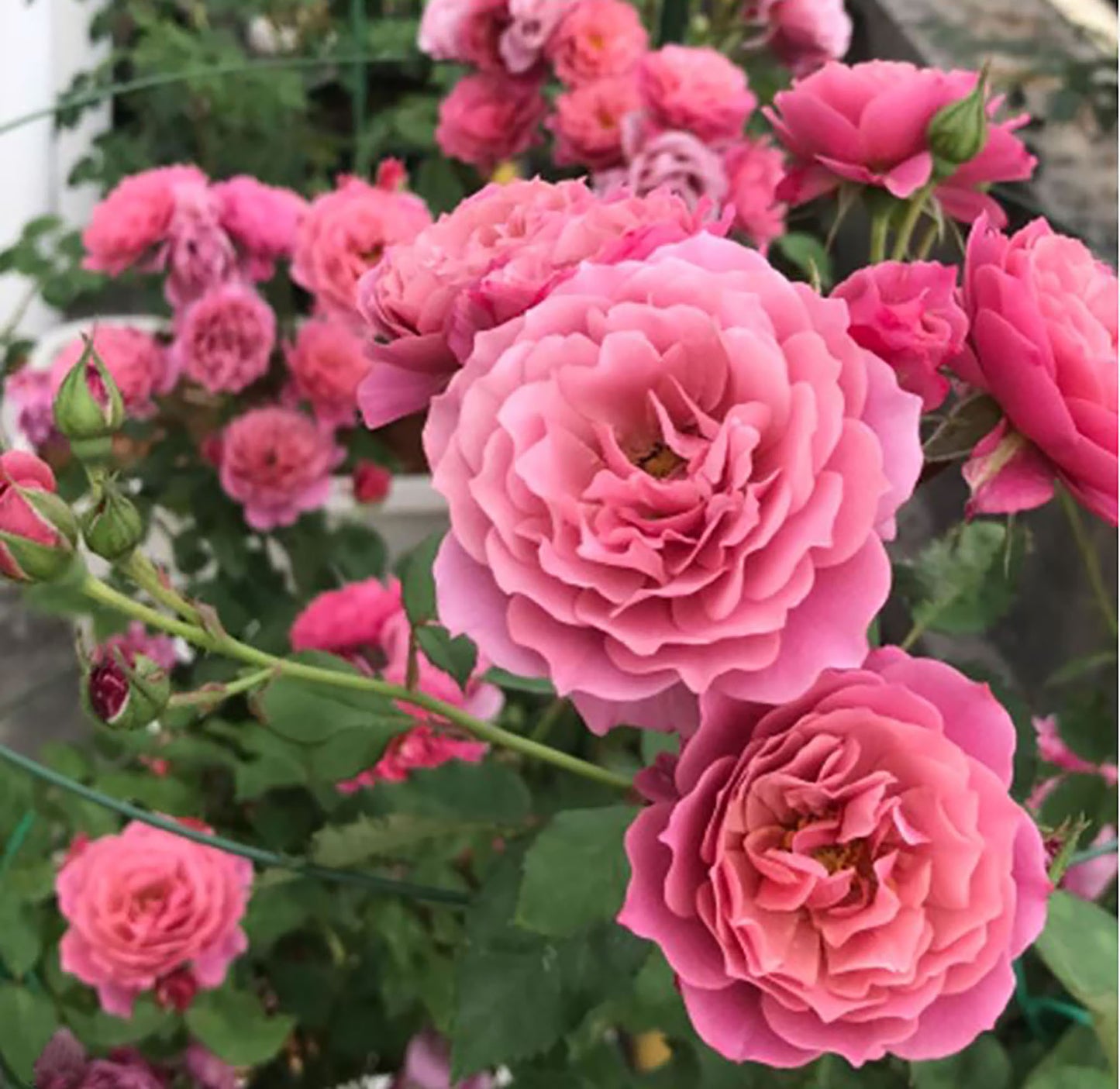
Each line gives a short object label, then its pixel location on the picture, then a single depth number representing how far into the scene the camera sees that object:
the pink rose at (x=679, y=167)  0.88
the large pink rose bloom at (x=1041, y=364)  0.32
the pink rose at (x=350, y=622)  0.68
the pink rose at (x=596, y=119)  0.93
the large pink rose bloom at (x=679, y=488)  0.28
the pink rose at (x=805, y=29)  0.93
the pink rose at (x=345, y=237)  0.84
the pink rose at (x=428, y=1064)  0.71
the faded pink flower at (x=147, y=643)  0.91
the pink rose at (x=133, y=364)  0.87
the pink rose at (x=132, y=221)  0.87
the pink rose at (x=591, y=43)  0.92
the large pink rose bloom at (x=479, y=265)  0.32
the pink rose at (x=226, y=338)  0.88
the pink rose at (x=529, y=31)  0.90
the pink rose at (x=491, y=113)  0.99
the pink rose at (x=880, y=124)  0.40
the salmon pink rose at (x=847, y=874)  0.30
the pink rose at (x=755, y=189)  0.90
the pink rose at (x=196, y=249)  0.87
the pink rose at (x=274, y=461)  0.92
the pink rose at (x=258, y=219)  0.88
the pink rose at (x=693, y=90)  0.88
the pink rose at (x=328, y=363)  0.92
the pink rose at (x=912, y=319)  0.31
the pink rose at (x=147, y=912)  0.62
